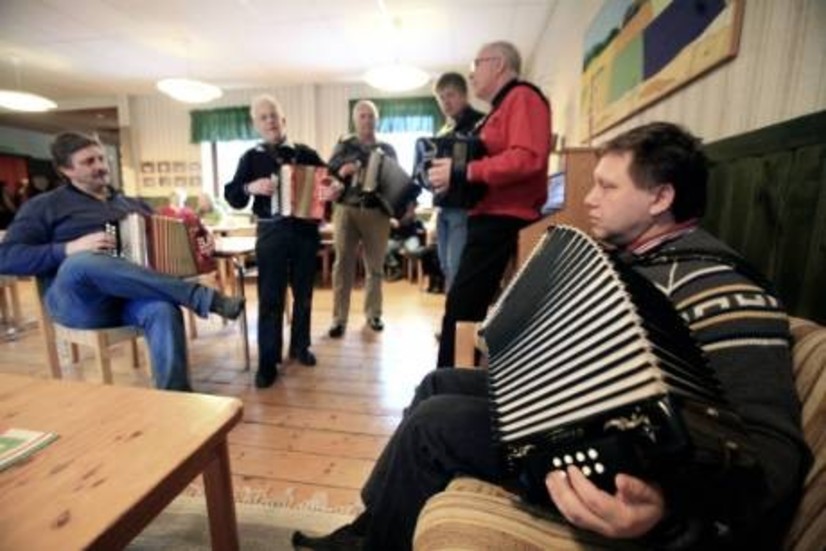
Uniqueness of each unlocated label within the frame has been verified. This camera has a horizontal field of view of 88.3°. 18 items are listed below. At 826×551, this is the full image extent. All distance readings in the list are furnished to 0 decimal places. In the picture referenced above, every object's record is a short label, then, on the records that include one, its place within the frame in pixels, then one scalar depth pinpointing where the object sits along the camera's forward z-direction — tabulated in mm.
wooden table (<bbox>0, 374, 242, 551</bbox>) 626
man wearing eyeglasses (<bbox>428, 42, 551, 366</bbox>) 1472
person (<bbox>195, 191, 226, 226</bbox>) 4754
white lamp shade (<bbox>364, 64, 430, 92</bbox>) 3414
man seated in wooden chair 1594
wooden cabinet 1536
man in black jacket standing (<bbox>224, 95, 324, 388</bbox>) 1989
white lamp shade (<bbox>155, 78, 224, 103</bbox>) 3596
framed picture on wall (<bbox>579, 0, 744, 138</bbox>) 1107
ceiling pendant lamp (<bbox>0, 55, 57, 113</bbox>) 3844
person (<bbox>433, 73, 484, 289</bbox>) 2107
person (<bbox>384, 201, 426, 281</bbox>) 4656
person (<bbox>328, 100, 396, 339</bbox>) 2334
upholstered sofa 543
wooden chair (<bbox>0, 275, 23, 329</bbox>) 3074
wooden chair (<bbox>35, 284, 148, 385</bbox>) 1590
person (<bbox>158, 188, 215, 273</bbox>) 1944
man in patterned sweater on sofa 514
